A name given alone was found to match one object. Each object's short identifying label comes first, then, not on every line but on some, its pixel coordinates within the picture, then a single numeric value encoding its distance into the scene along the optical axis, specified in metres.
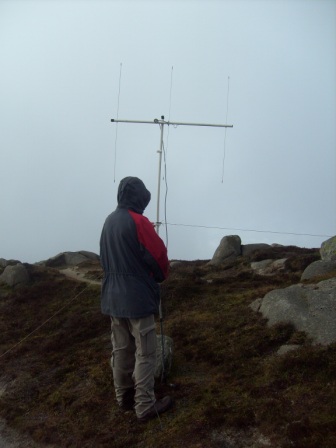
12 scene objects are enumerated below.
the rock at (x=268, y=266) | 19.25
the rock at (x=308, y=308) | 8.23
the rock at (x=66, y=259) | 29.50
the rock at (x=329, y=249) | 16.11
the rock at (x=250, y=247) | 26.95
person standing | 6.39
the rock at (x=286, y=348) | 7.87
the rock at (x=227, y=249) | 26.63
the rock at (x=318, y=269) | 13.72
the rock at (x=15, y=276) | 20.08
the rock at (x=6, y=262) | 25.41
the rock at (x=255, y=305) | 10.41
